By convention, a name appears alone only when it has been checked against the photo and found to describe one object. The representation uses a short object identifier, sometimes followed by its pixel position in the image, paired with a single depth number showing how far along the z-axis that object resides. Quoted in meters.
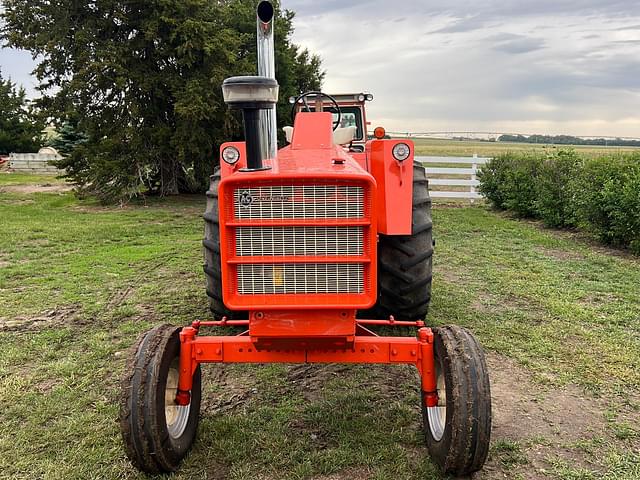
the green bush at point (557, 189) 10.63
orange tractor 2.92
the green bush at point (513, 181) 12.16
